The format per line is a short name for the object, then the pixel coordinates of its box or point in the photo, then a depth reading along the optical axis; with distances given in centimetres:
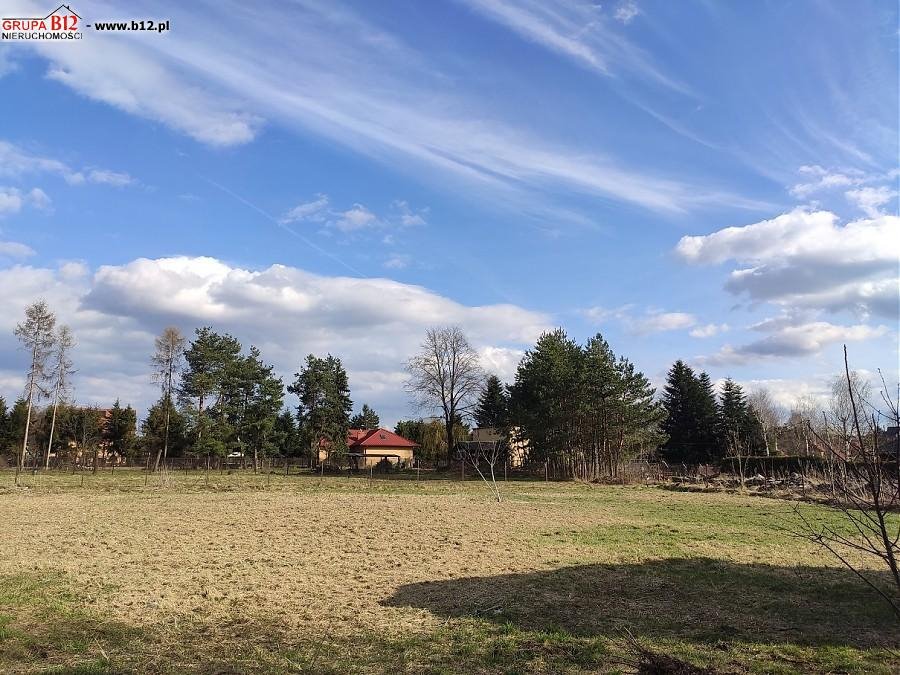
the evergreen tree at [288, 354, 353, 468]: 5775
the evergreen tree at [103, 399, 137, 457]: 5803
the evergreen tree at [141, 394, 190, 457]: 5656
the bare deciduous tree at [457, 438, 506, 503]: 5123
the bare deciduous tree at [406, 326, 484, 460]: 5788
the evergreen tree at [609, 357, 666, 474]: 4159
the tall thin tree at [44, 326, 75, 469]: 4594
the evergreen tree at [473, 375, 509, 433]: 6099
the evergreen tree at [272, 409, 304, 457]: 6138
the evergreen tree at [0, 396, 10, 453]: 5509
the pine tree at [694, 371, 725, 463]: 5719
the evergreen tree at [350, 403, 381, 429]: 9694
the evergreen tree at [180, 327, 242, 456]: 5088
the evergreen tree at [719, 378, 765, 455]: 5620
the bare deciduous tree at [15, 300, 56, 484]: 4369
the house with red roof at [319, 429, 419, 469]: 7206
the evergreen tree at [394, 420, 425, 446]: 8281
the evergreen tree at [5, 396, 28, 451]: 5481
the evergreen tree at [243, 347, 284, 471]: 5400
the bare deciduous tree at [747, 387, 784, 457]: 6262
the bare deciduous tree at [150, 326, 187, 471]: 5144
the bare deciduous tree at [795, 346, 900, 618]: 356
